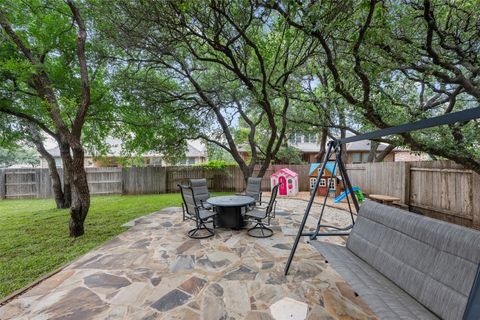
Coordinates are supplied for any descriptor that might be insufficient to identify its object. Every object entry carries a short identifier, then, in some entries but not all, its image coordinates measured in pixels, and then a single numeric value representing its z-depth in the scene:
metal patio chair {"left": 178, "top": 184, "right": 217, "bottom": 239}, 4.39
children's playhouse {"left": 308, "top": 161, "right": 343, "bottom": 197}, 8.91
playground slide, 7.34
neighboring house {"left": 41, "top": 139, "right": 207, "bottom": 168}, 14.90
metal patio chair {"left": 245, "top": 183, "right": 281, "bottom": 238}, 4.42
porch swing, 1.40
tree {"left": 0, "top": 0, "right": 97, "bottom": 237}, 4.40
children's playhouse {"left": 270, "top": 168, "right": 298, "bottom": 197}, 9.98
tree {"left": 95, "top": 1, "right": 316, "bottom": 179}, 4.51
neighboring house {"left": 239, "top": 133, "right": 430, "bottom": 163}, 18.88
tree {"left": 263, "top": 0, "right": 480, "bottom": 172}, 3.68
